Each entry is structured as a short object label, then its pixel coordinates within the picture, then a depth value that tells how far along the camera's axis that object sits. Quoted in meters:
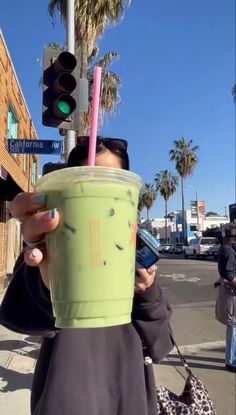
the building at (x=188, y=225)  79.88
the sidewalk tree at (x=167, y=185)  67.31
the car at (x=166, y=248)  63.30
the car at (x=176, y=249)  56.61
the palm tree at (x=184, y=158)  53.75
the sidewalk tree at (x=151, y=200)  74.94
